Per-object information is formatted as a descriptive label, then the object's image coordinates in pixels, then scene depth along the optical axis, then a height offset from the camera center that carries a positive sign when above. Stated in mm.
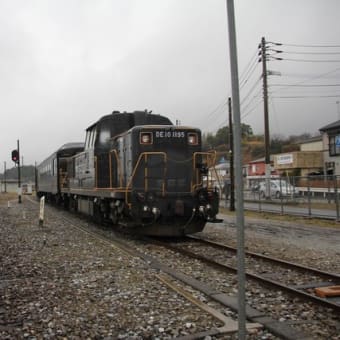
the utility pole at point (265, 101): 29969 +5817
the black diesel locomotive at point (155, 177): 11281 +270
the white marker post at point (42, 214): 15500 -891
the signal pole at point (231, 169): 22672 +804
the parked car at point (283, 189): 20989 -333
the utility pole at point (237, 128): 3125 +405
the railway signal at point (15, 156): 33062 +2605
